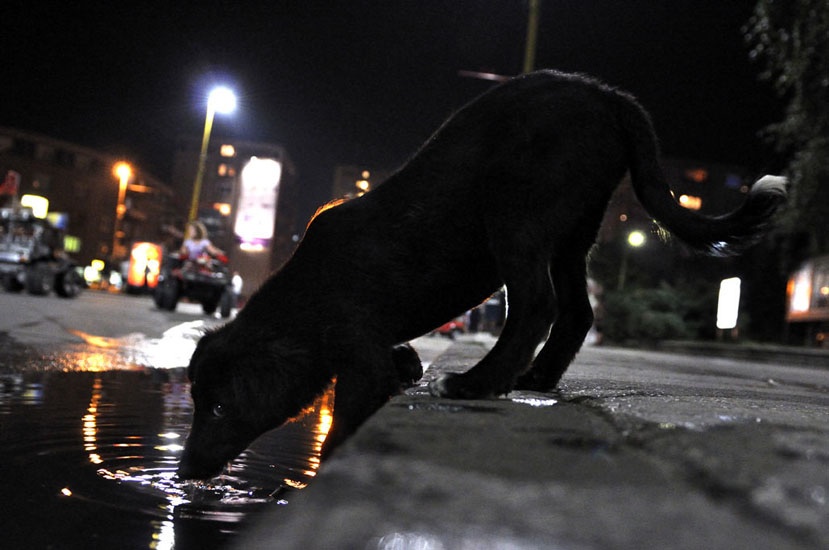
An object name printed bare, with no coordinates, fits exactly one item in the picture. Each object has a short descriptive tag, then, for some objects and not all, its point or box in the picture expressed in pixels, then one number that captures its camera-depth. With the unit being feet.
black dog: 8.13
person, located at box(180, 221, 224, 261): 55.01
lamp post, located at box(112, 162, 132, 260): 281.04
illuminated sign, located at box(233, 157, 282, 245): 211.61
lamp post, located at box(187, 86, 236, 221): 98.53
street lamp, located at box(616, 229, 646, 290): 126.79
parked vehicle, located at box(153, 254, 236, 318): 53.88
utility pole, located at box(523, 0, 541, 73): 48.96
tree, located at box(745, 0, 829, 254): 50.88
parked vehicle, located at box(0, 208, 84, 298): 61.87
